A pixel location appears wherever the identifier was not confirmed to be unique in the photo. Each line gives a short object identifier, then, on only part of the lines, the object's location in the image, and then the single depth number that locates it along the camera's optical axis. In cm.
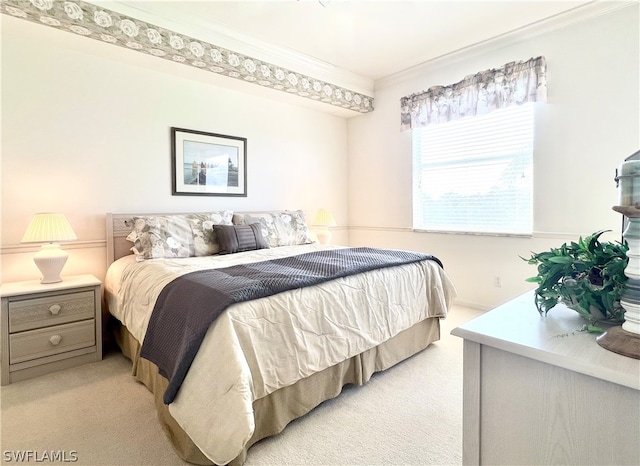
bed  139
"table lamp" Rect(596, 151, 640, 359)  69
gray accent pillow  293
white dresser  64
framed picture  337
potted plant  80
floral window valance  311
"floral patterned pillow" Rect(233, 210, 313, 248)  338
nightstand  218
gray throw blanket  146
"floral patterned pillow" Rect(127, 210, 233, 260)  266
